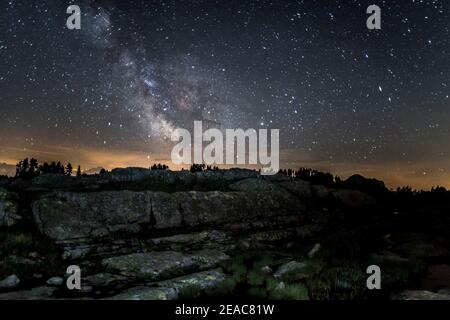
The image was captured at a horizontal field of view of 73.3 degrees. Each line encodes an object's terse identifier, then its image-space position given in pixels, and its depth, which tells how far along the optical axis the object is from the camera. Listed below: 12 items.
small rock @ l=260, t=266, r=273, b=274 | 14.82
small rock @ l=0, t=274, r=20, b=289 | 11.28
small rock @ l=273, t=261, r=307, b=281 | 14.32
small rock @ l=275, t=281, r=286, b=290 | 12.51
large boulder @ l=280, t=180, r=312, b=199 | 30.25
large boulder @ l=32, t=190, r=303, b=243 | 16.52
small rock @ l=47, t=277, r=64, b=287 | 11.80
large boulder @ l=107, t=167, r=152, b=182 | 26.03
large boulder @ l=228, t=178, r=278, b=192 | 26.88
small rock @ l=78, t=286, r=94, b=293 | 11.08
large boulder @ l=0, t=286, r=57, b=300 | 10.17
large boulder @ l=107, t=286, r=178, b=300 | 10.50
